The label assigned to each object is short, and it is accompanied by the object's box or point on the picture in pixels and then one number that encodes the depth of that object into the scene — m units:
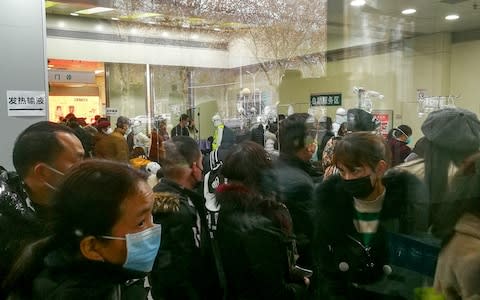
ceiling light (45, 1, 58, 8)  2.56
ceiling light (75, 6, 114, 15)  2.94
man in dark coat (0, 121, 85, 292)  1.06
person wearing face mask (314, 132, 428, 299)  1.30
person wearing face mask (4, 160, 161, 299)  0.85
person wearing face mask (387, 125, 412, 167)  1.58
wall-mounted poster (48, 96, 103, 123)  2.34
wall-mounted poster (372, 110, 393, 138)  2.67
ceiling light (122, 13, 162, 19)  3.06
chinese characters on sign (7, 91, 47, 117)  2.38
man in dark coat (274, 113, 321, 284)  1.42
